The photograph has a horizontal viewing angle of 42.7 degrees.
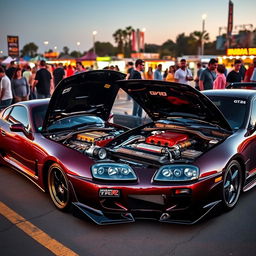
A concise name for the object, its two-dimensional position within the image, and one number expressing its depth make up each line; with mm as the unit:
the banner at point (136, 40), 41725
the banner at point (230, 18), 37500
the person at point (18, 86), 9180
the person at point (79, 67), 12523
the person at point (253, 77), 9223
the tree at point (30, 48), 166938
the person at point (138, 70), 8924
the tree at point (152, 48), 130375
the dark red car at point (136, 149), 3381
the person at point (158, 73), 13172
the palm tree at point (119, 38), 99488
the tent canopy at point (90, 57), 33469
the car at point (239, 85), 6977
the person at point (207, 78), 8531
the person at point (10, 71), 11000
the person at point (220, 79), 7758
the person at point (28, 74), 12652
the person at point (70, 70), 15045
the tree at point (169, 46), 117169
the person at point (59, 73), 12279
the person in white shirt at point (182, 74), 9391
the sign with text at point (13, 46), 19562
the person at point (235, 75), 9133
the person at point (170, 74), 9945
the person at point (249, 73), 9506
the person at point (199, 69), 13028
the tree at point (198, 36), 85706
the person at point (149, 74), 13395
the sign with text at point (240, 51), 27250
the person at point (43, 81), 10156
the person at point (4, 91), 8352
